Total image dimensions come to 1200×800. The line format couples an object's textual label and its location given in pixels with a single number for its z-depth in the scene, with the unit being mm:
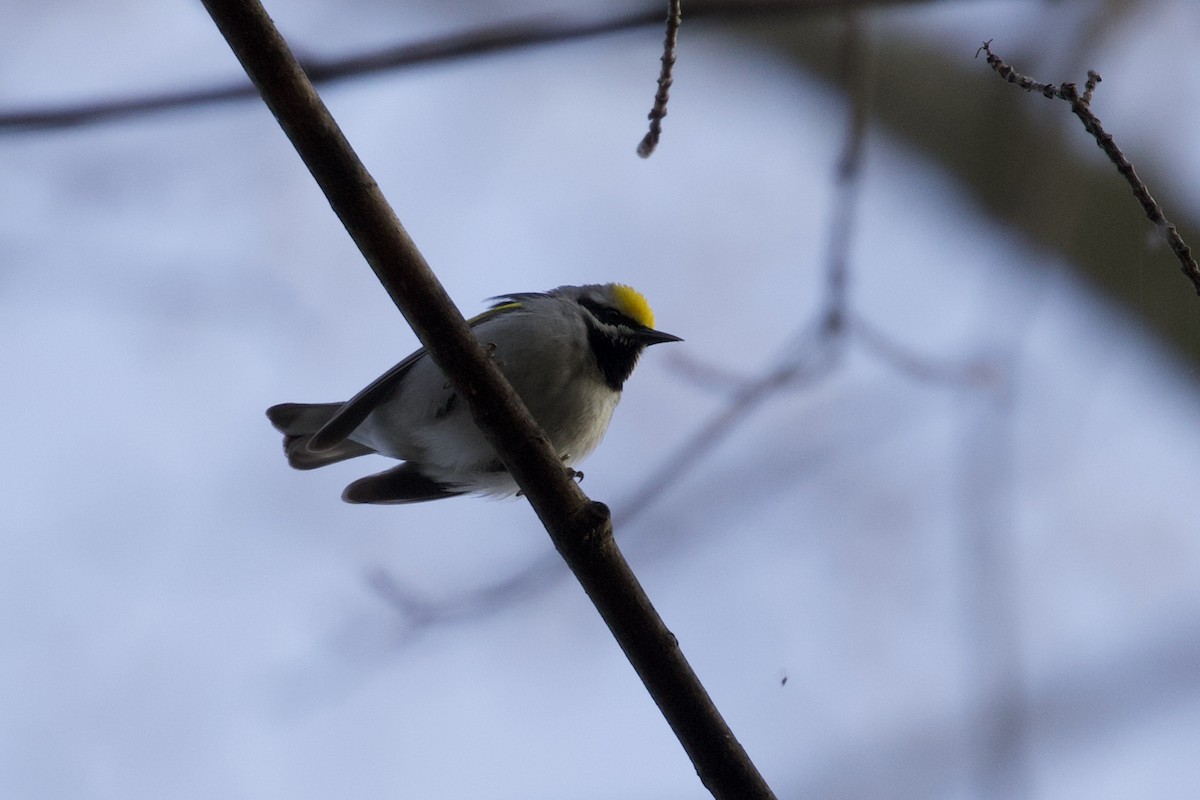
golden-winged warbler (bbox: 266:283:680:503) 7395
